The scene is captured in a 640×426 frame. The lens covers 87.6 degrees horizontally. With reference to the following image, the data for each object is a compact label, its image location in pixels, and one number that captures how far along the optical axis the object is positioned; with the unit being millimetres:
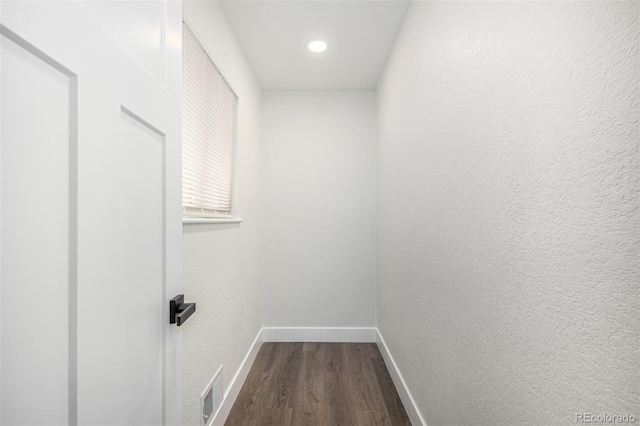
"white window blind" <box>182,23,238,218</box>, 1503
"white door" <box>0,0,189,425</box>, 430
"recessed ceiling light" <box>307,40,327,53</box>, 2344
